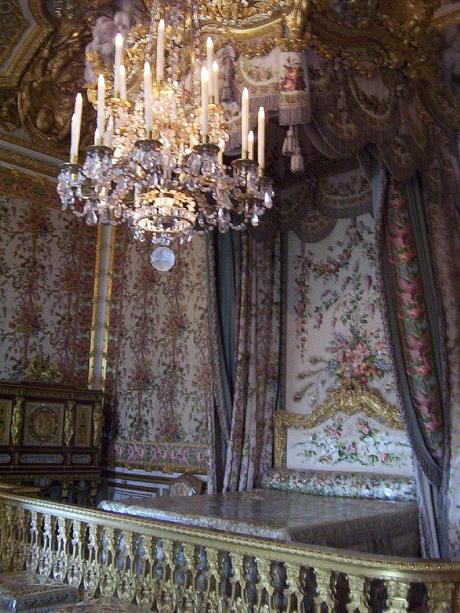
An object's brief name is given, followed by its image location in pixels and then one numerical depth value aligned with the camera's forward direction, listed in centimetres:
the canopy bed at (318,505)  320
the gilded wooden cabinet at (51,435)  511
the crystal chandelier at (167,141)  307
